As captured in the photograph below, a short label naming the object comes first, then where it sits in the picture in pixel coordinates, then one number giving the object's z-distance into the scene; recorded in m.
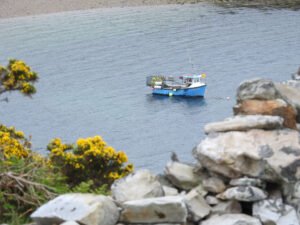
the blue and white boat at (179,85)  154.53
